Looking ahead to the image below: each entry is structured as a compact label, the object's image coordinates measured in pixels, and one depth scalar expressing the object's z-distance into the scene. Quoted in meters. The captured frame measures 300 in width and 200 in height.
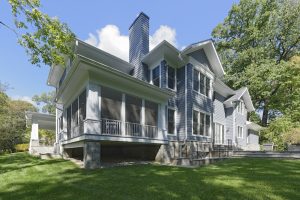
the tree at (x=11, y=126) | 22.69
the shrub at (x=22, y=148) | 25.38
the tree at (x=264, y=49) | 23.11
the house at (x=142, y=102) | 9.09
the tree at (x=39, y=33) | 7.81
